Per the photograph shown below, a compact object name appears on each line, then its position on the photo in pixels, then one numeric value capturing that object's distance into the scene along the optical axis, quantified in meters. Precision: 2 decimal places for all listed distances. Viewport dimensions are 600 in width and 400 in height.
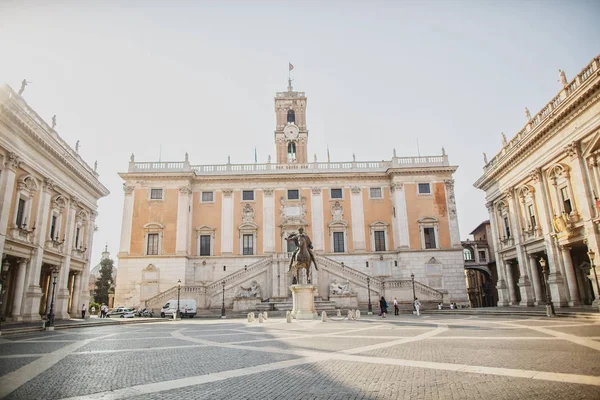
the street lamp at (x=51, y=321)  19.02
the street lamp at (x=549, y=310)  19.52
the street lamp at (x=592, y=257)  19.80
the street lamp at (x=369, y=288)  30.54
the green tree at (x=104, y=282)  58.28
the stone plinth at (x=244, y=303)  33.09
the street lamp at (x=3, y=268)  17.56
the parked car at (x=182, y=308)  33.00
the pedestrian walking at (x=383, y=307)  25.49
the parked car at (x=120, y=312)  33.70
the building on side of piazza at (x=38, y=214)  20.45
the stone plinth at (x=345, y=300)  33.28
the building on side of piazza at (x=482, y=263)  55.31
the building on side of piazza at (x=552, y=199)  20.78
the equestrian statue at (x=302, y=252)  20.97
